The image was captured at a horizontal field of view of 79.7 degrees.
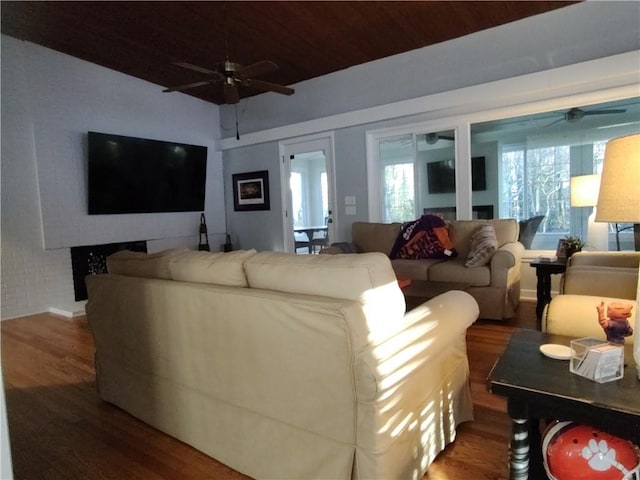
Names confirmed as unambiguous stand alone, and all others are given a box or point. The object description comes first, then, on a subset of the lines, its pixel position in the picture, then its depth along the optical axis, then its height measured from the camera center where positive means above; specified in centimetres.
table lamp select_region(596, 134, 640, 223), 115 +4
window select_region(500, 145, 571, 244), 428 +18
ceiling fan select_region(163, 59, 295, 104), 319 +121
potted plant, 344 -43
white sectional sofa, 126 -57
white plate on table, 130 -53
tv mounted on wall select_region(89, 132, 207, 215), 495 +60
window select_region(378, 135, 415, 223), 512 +38
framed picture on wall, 629 +36
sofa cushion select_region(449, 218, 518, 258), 396 -30
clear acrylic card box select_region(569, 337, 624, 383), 115 -50
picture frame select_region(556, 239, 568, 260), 348 -47
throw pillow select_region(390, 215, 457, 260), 409 -39
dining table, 714 -42
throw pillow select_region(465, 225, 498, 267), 356 -42
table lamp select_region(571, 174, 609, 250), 337 -2
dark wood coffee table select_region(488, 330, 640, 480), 104 -56
